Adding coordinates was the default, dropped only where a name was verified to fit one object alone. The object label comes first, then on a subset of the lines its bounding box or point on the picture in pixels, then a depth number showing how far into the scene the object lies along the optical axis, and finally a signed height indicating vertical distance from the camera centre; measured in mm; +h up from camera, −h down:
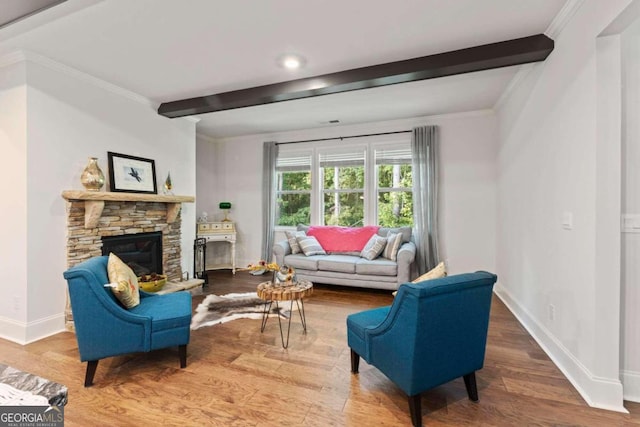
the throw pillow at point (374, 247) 4359 -527
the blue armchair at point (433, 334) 1564 -693
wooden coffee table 2547 -695
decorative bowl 3303 -787
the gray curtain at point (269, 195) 5633 +344
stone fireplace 3016 -87
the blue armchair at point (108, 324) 2004 -791
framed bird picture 3451 +496
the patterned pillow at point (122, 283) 2197 -531
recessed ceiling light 2795 +1487
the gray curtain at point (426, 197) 4551 +237
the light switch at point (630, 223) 1847 -74
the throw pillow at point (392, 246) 4289 -502
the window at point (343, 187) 5230 +462
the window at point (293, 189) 5613 +466
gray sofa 4043 -782
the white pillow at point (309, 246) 4691 -534
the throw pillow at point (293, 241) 4805 -466
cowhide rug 3193 -1140
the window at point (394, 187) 4945 +437
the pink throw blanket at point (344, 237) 4744 -403
